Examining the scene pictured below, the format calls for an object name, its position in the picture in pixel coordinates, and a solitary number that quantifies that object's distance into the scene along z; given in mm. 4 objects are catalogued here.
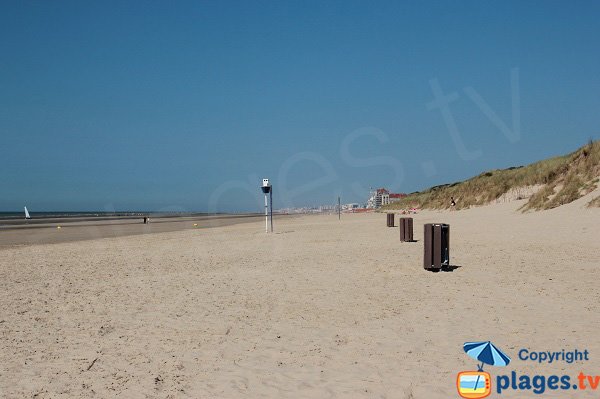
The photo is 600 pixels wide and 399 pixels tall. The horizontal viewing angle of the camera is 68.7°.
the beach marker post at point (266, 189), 26141
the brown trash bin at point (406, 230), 16878
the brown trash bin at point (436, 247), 10367
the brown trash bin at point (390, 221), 27419
